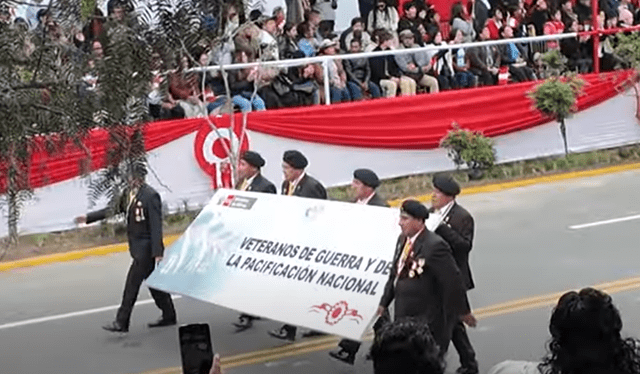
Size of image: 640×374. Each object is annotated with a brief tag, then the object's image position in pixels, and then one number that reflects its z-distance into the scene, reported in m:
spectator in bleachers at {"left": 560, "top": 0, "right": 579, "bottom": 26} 23.08
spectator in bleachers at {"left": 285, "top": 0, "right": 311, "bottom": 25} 20.38
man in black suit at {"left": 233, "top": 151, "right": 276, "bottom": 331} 12.41
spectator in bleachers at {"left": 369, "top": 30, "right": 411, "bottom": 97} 20.00
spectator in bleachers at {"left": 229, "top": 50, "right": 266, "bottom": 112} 18.14
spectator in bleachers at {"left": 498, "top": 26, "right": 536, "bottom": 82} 21.48
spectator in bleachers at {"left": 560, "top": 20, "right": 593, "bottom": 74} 21.94
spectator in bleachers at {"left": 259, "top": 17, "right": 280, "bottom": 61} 16.23
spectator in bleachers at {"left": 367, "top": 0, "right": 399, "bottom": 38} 20.86
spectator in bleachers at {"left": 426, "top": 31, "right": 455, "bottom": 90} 20.61
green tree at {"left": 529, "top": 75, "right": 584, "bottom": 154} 20.45
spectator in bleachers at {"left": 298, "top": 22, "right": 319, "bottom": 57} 19.33
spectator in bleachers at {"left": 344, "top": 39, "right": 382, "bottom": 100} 19.69
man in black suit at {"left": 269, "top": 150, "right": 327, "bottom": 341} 12.05
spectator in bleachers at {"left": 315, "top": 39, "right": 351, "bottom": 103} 19.23
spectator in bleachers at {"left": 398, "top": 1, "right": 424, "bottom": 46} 20.56
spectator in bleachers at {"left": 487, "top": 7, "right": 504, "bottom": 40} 22.05
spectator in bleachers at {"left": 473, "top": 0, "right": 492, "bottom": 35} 22.69
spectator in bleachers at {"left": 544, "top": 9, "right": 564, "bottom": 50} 22.59
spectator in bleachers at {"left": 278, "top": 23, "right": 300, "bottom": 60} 19.00
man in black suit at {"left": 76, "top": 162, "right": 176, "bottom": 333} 11.91
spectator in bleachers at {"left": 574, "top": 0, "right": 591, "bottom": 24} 23.34
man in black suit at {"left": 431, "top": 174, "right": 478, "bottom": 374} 10.13
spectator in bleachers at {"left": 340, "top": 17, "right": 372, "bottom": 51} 19.95
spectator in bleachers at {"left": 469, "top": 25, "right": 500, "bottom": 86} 21.09
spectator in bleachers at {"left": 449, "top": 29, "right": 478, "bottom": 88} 20.92
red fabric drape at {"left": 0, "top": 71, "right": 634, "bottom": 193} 18.38
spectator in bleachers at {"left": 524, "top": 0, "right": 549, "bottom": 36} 22.86
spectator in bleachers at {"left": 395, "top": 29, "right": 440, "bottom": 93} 20.23
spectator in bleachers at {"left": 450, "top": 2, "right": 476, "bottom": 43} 21.70
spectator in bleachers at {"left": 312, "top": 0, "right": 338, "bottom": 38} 21.05
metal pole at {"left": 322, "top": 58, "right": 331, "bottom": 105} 18.94
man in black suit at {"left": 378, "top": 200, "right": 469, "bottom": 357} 9.13
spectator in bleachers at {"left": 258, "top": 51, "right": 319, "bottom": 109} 18.92
